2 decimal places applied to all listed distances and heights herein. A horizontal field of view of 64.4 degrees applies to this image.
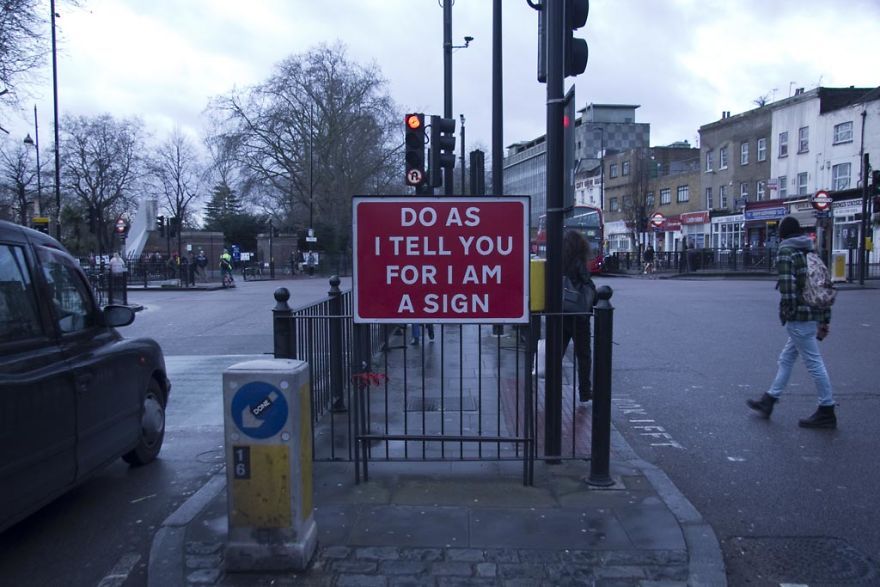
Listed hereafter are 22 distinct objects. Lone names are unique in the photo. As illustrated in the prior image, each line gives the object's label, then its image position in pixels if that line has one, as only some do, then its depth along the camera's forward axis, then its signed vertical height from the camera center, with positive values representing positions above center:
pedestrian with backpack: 6.27 -0.46
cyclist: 34.19 -0.62
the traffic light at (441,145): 10.96 +1.77
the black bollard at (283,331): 4.83 -0.51
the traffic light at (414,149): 10.56 +1.64
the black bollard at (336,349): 5.73 -0.81
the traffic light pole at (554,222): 4.93 +0.24
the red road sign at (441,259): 4.51 -0.02
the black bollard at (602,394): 4.55 -0.92
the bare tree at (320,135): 52.50 +9.34
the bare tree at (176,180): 61.09 +7.03
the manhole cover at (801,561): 3.57 -1.65
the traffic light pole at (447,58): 14.09 +3.99
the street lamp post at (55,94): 24.45 +5.95
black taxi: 3.70 -0.73
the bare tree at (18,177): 42.06 +5.48
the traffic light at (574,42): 4.94 +1.52
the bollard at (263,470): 3.60 -1.10
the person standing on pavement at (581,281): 7.30 -0.27
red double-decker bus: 36.22 +1.73
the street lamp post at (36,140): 35.35 +6.09
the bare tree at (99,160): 53.22 +7.70
